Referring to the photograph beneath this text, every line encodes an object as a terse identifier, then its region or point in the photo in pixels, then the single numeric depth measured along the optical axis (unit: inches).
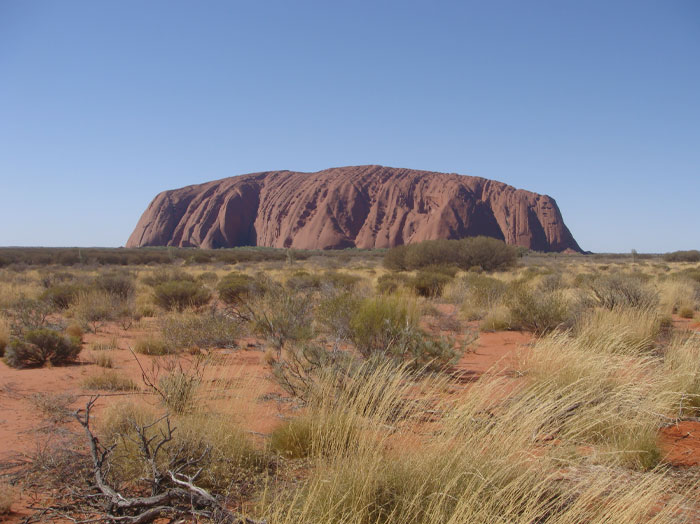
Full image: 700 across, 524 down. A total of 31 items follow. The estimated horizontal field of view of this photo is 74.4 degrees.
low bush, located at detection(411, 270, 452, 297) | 548.4
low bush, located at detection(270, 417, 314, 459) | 126.0
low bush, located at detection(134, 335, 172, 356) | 278.1
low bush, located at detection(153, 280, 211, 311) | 448.8
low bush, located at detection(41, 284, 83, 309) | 442.3
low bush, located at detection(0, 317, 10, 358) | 280.4
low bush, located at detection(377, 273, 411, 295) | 528.2
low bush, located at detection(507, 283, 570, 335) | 325.1
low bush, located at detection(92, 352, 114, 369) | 244.5
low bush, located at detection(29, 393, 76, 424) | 159.5
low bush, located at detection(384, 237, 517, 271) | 879.7
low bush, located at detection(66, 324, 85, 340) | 321.1
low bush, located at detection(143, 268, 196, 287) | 623.6
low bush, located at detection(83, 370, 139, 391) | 199.6
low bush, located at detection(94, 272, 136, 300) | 489.7
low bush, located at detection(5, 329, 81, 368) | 250.7
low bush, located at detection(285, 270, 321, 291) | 545.3
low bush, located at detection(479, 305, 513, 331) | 359.6
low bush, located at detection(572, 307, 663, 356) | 210.2
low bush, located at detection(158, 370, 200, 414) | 152.6
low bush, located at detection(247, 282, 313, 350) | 229.6
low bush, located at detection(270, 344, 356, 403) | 160.9
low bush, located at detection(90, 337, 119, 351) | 287.6
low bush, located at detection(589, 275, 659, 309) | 334.0
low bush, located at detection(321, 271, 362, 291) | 519.8
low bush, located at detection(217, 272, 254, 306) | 460.1
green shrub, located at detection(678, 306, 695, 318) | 406.0
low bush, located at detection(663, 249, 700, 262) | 1548.1
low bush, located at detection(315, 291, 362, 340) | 243.9
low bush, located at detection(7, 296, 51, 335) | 291.3
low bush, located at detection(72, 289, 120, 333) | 380.8
